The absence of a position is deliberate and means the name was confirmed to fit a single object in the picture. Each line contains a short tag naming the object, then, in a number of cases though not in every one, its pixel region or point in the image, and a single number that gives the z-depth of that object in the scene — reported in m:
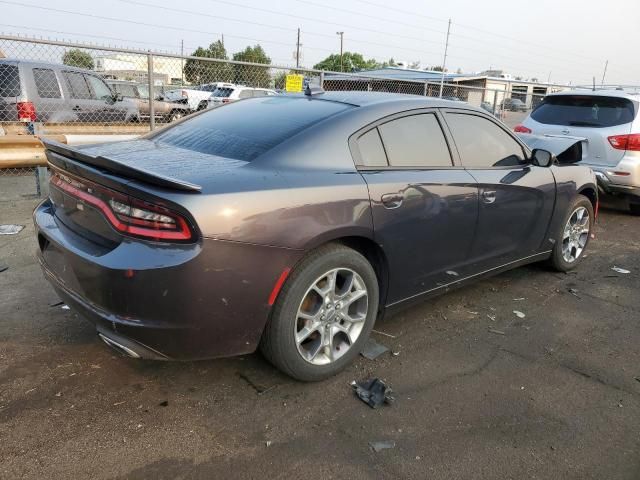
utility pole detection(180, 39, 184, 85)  8.08
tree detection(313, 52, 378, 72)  69.69
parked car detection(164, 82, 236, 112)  14.13
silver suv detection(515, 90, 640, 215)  6.80
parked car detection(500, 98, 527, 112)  15.34
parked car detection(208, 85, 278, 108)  14.20
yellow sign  8.90
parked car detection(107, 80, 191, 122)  11.12
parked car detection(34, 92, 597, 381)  2.33
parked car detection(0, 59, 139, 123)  8.49
